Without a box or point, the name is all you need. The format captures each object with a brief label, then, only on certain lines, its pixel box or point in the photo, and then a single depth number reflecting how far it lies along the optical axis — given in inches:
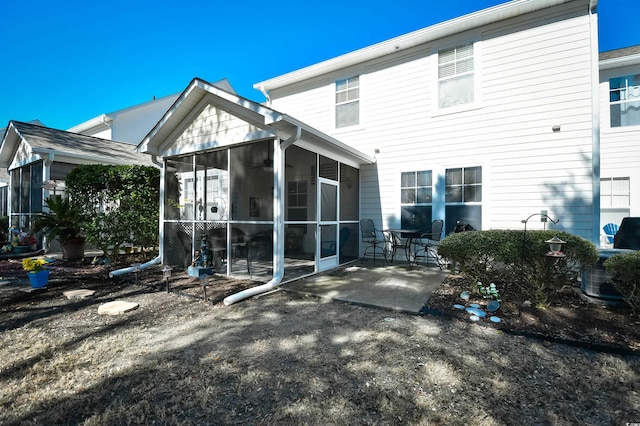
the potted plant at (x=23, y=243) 337.7
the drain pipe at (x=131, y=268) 225.3
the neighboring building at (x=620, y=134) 300.2
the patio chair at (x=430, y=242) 253.8
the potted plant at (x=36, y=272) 185.8
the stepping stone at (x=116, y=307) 147.2
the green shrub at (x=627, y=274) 127.0
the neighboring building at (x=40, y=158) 342.0
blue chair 309.8
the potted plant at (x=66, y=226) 273.6
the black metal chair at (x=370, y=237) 288.0
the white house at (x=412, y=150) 213.2
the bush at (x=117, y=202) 267.7
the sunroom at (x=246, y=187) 198.1
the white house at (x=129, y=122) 573.3
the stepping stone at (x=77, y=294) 173.6
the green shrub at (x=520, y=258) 146.5
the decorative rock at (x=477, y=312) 139.8
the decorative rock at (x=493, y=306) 144.9
